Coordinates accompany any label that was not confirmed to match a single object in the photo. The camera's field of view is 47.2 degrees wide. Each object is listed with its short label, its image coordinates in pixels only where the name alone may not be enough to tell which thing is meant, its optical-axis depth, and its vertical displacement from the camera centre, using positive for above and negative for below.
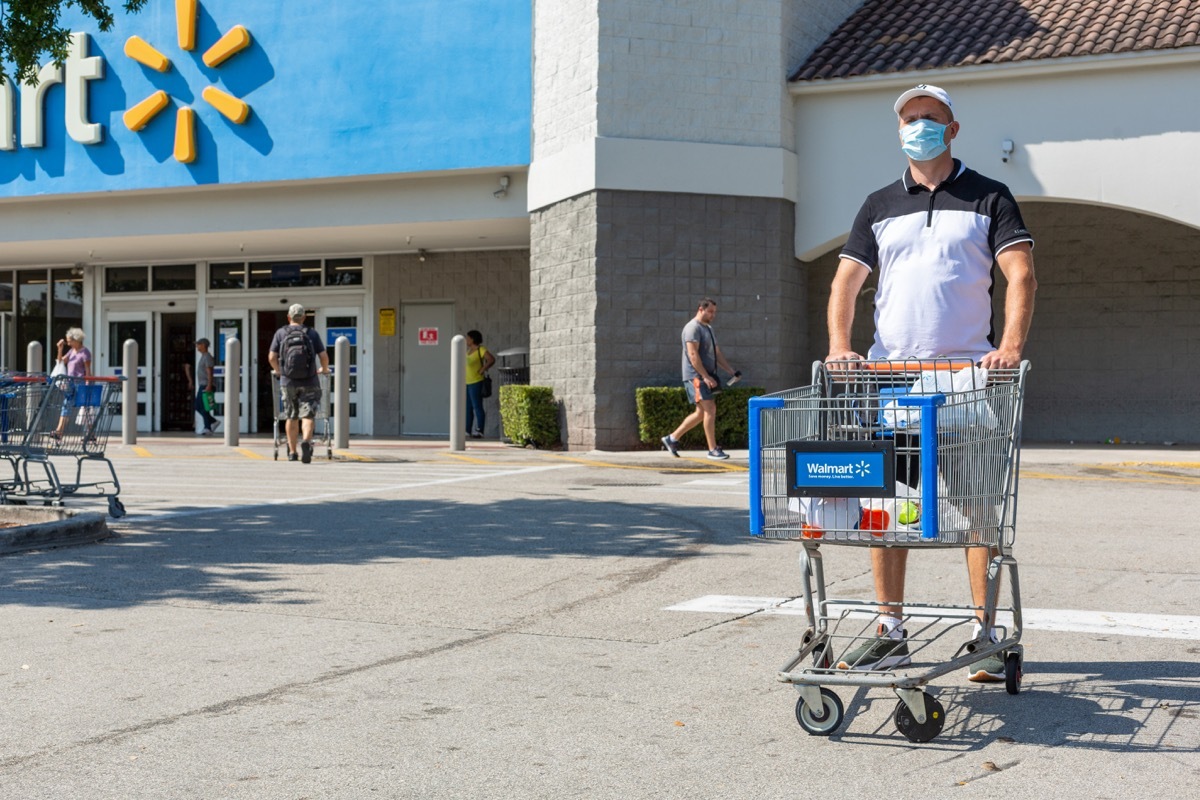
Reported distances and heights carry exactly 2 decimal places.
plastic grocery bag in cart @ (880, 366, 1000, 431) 4.49 -0.07
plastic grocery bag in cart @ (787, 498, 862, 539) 4.51 -0.42
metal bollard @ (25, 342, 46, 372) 22.11 +0.54
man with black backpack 16.94 +0.19
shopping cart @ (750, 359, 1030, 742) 4.40 -0.32
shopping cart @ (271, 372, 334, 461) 17.70 -0.25
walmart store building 18.78 +3.33
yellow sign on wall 25.91 +1.25
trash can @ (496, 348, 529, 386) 23.02 +0.34
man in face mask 5.11 +0.47
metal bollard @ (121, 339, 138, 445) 19.76 -0.12
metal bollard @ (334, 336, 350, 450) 18.64 -0.08
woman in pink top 18.19 +0.44
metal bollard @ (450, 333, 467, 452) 18.12 -0.05
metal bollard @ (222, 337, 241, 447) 19.89 -0.29
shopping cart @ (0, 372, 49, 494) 10.75 -0.17
